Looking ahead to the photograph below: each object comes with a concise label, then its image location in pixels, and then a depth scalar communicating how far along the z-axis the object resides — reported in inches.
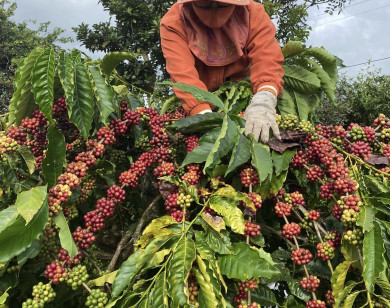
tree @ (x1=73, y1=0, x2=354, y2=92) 256.8
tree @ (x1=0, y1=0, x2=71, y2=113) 497.9
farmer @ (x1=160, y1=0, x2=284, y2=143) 55.3
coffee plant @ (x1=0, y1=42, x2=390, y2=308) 28.7
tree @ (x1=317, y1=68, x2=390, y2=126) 325.7
